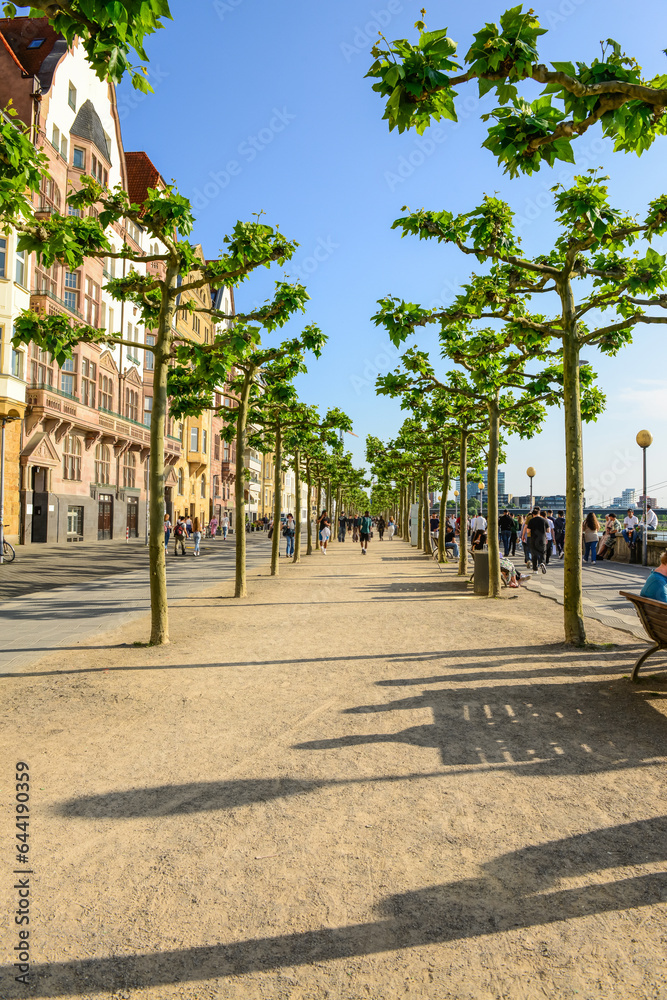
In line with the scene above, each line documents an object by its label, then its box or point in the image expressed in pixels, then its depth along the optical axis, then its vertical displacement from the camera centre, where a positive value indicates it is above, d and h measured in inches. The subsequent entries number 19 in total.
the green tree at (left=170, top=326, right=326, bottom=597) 488.7 +108.9
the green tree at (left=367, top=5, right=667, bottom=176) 178.2 +108.1
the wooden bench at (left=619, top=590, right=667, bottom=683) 255.1 -36.1
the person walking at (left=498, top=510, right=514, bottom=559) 1053.2 -11.3
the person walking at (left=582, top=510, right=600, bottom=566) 1007.6 -13.2
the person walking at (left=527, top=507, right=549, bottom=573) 824.9 -16.7
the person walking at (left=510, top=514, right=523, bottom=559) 1105.6 -28.1
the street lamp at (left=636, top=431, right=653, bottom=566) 975.0 +107.7
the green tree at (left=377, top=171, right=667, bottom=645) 350.9 +130.6
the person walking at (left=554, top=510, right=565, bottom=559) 1312.4 -17.7
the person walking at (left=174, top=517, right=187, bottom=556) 1285.3 -26.5
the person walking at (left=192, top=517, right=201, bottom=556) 1306.6 -26.9
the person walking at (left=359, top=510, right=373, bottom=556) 1307.8 -22.4
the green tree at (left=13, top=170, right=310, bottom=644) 332.2 +126.7
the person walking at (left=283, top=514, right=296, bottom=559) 1298.0 -24.2
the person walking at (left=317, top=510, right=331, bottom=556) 1402.6 -20.2
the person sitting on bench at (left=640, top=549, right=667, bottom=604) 291.6 -26.5
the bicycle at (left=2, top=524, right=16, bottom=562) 937.4 -45.2
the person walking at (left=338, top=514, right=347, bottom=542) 2360.1 -27.4
